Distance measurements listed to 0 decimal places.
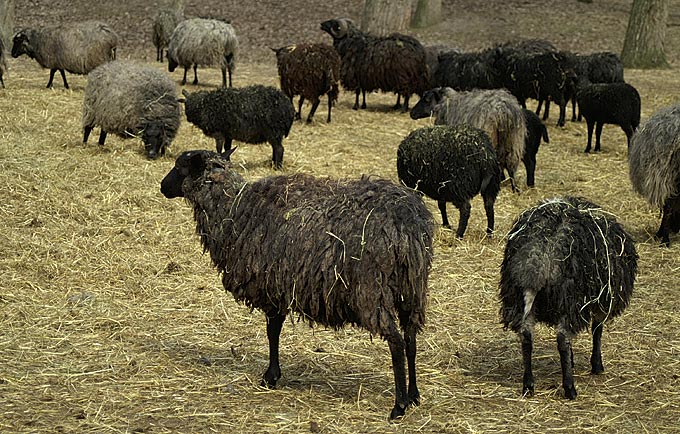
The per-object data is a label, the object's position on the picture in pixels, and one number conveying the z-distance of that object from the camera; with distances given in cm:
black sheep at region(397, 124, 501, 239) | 919
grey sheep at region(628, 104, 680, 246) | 895
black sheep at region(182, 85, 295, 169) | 1158
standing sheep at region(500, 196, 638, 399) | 561
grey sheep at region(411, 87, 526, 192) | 1079
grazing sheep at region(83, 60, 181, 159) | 1195
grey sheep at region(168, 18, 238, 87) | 1739
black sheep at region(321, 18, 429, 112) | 1661
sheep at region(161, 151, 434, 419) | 518
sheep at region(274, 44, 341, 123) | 1464
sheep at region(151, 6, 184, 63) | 2184
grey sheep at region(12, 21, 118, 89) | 1647
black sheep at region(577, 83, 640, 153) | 1319
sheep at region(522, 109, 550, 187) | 1152
